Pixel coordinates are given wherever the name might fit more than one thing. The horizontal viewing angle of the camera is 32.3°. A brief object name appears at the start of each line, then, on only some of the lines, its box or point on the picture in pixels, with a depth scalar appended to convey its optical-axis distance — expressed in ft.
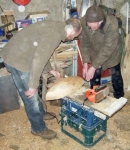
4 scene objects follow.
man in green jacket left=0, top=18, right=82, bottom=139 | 7.00
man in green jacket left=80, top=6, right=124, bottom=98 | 8.90
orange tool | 7.64
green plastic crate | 8.02
